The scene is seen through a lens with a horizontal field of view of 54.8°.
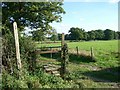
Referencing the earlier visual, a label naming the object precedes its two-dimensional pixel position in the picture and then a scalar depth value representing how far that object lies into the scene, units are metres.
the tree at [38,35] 11.23
